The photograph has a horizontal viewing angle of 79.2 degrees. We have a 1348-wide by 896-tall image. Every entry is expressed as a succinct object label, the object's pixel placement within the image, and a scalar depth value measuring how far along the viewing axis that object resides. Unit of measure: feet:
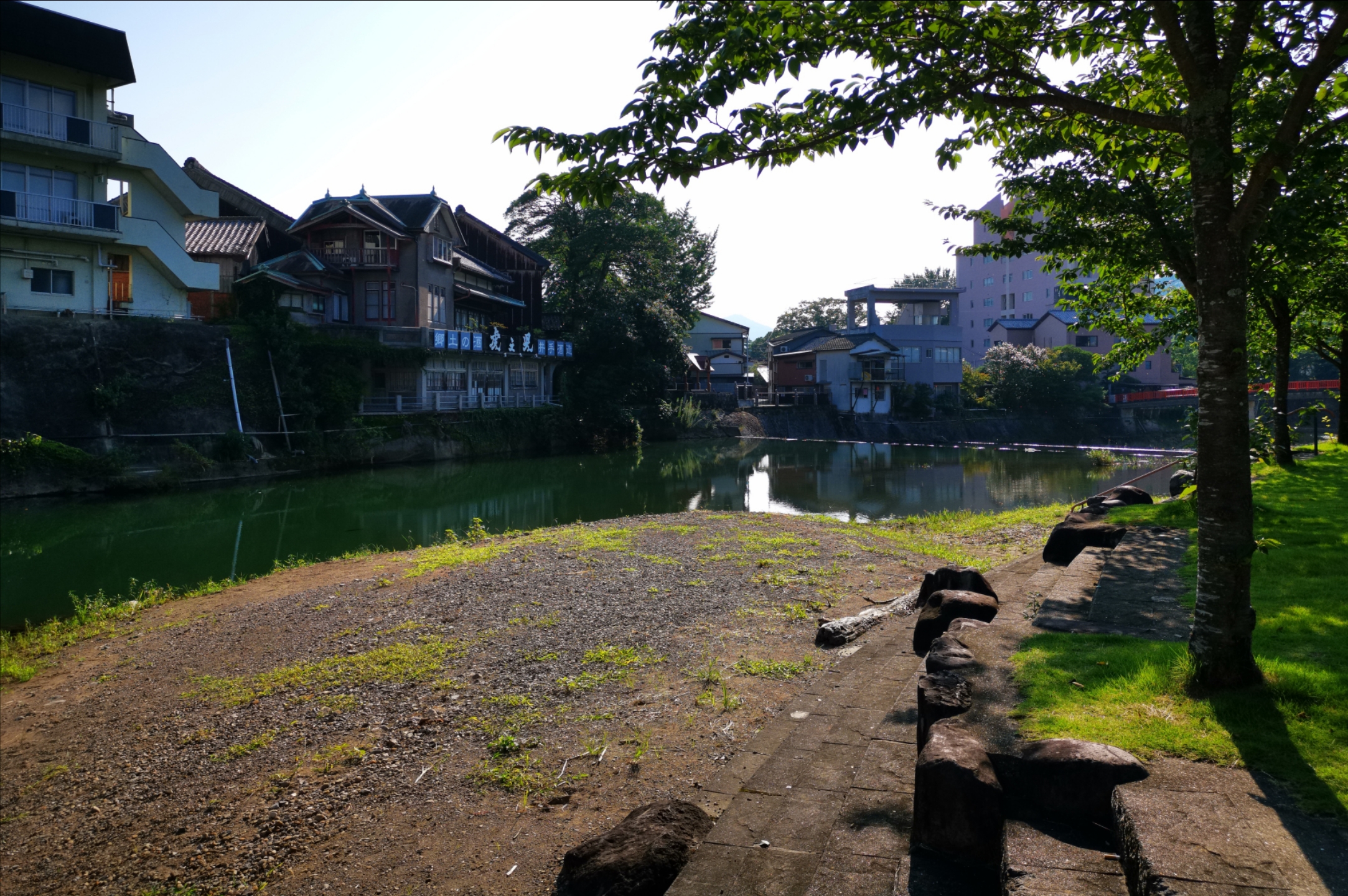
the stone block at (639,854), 12.26
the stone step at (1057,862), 8.82
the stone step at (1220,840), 8.23
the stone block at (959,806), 10.37
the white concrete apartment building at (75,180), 80.89
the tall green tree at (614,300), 139.03
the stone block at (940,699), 13.25
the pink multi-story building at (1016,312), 191.21
